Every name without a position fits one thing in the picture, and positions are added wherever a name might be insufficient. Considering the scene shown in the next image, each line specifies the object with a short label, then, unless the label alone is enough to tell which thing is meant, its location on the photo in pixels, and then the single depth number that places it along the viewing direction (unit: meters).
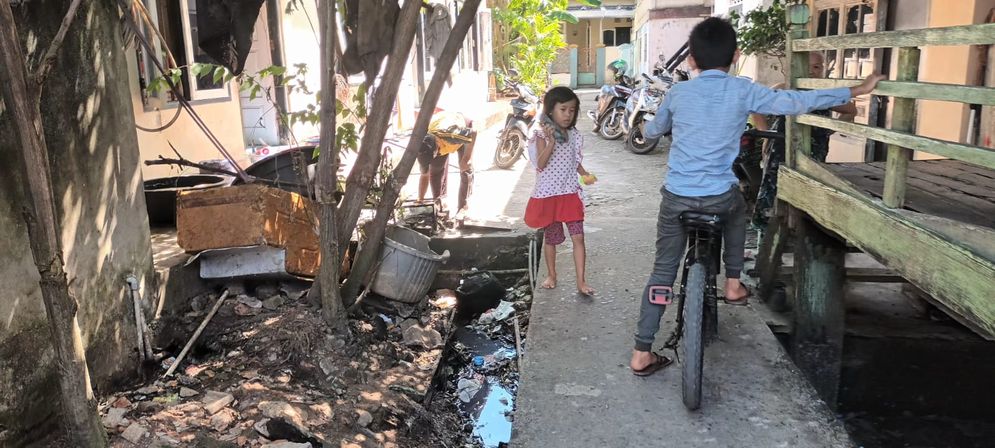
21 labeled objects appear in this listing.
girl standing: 4.47
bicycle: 3.09
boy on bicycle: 3.18
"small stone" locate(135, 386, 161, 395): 3.65
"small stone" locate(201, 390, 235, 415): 3.46
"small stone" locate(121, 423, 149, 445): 3.12
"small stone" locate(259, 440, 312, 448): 3.10
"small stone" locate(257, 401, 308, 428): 3.37
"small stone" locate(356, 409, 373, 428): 3.59
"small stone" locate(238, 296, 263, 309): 4.77
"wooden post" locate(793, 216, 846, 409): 4.21
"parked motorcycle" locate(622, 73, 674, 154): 12.27
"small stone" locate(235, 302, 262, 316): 4.68
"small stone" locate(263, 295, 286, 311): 4.78
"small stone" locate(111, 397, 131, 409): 3.44
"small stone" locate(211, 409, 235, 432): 3.32
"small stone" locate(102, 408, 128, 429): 3.20
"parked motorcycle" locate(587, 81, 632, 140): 14.37
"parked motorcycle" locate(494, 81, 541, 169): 11.33
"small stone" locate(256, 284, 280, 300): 4.95
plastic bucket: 5.12
